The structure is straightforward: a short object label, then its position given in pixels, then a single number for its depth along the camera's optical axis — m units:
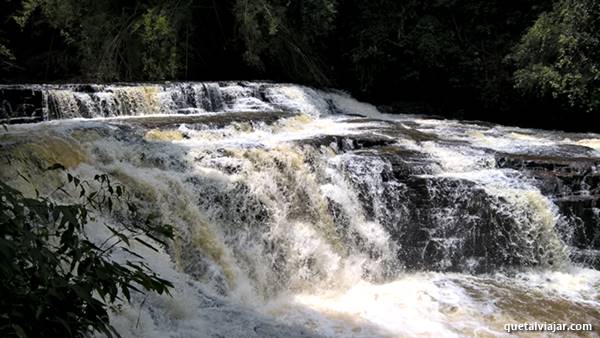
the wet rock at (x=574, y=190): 6.29
